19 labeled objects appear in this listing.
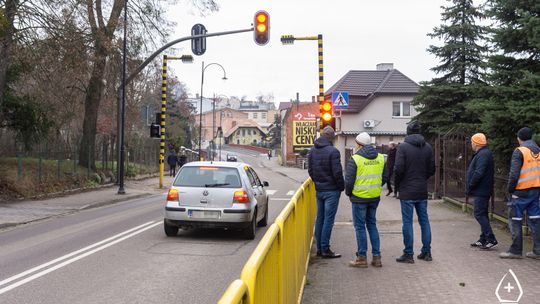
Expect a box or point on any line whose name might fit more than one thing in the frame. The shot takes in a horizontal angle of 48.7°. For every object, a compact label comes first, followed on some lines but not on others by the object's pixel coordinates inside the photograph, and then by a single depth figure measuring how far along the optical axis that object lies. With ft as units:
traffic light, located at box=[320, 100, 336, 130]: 57.72
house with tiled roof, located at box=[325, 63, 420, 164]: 161.99
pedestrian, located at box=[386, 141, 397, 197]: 61.87
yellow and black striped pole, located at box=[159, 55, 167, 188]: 89.81
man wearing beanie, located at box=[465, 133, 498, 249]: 29.68
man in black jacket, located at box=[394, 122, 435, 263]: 26.99
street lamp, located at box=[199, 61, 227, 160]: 159.43
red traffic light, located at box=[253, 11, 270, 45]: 59.21
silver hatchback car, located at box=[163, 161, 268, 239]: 36.27
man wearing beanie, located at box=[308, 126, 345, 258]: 28.48
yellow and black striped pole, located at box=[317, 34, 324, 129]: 62.64
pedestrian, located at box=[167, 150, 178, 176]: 130.85
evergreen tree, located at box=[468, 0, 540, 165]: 36.22
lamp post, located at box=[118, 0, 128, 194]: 75.23
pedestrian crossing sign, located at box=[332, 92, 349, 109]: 60.13
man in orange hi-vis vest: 27.02
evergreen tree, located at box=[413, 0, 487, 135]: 80.48
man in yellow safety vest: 26.04
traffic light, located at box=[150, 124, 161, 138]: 86.63
